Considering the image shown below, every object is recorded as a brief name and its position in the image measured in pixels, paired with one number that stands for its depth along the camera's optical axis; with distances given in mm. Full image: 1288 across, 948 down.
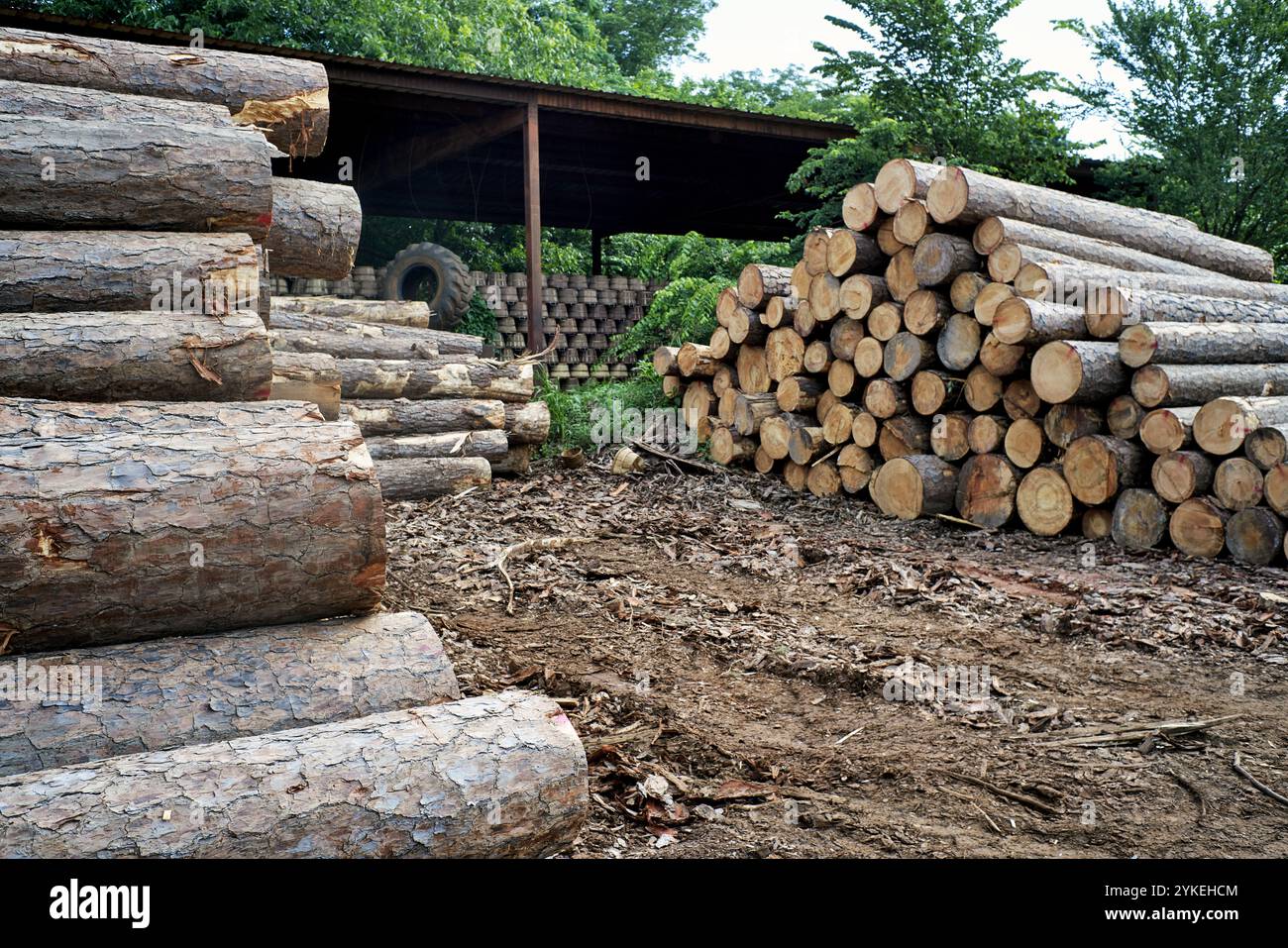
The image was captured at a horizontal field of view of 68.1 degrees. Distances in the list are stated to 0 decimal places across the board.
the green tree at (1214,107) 13789
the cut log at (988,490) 7285
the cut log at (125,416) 3043
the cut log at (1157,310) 6973
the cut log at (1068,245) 7410
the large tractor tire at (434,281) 14391
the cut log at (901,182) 7781
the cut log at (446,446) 8508
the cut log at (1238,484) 6016
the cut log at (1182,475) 6273
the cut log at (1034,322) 6883
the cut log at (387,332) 9078
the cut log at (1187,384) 6551
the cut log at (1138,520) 6492
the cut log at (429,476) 8219
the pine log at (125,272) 3873
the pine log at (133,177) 4082
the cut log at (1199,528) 6176
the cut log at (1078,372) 6660
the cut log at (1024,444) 7082
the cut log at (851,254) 8086
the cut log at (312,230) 5496
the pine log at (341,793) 2225
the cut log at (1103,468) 6613
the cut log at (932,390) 7629
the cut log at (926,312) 7617
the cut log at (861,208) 8023
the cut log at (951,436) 7586
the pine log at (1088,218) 7461
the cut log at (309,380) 5727
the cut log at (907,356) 7723
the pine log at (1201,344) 6676
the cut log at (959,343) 7422
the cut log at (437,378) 8766
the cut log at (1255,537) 5910
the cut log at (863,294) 8031
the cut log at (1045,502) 6934
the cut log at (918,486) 7535
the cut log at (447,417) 8586
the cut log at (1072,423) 6828
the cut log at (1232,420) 6059
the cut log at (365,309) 9938
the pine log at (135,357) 3525
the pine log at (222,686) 2672
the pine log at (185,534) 2820
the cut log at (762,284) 9016
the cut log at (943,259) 7488
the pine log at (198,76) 4734
